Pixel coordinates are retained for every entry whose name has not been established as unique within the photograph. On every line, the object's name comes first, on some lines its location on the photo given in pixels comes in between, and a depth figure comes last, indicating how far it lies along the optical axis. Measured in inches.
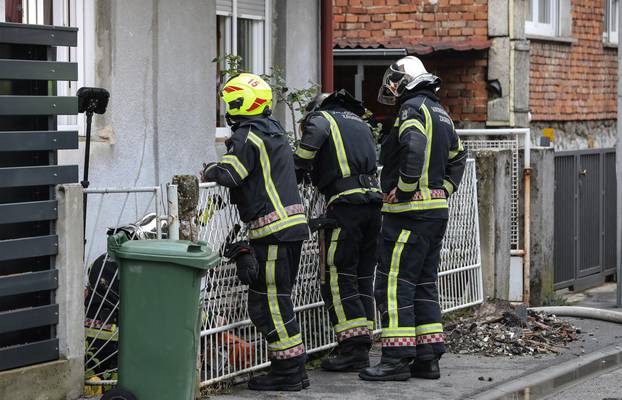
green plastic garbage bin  499.9
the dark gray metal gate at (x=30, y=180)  526.6
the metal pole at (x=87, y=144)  642.6
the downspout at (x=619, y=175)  960.0
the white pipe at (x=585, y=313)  861.9
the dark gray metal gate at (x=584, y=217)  1085.4
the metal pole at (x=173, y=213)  555.6
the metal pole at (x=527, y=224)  948.3
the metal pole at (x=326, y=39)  903.8
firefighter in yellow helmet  581.9
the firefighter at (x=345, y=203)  634.4
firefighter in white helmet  626.8
